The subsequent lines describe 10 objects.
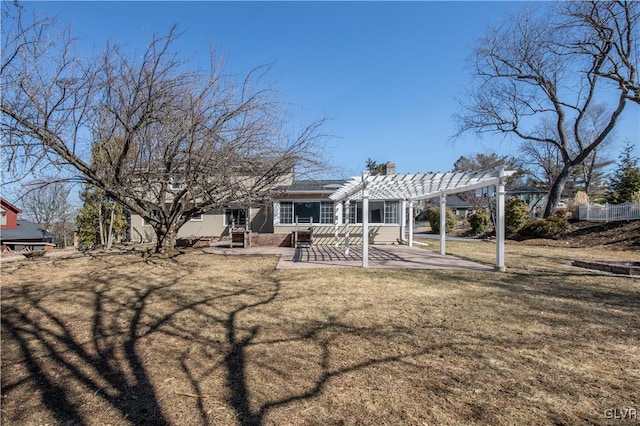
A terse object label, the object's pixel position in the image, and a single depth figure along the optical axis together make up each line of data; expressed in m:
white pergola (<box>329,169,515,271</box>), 8.36
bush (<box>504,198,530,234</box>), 20.55
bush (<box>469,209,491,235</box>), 24.05
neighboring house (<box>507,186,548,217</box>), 43.78
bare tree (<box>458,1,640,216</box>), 14.06
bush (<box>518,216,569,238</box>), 18.08
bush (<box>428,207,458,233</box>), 28.05
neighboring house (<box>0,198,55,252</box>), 26.20
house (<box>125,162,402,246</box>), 16.06
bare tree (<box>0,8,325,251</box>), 7.18
